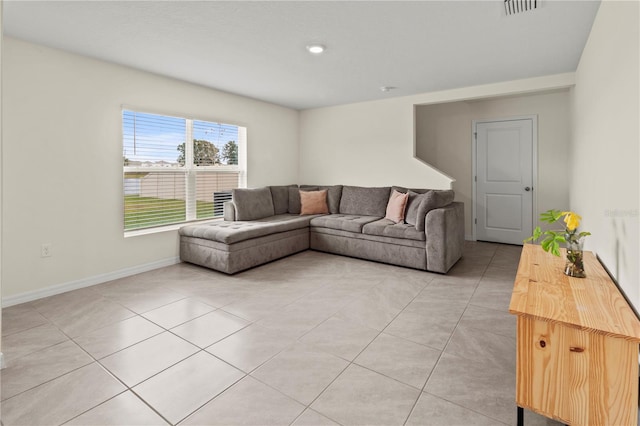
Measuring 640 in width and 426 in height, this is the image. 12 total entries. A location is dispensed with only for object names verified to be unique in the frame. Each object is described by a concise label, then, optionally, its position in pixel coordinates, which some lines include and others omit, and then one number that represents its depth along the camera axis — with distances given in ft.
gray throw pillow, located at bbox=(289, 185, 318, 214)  18.02
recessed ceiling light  9.85
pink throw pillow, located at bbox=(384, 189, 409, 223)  14.57
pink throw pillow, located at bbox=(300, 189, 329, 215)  17.47
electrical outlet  10.14
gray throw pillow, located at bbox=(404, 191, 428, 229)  13.76
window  12.50
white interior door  16.70
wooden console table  3.91
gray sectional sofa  12.30
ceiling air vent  7.55
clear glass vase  5.61
